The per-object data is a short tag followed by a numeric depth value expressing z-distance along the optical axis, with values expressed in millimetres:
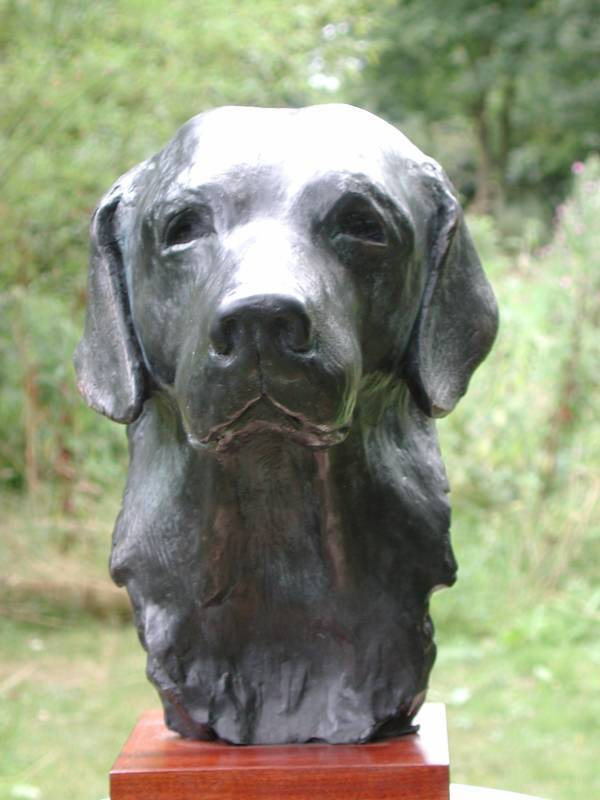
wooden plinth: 801
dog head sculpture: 756
